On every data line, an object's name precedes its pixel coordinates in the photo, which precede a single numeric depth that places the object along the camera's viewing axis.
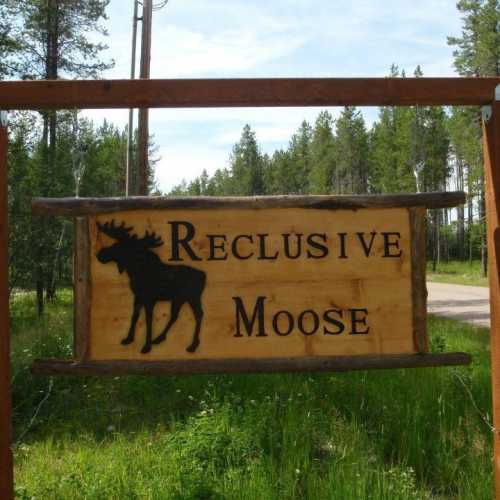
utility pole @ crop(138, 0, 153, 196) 8.84
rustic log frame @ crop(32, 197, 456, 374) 2.21
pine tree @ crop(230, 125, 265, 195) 57.62
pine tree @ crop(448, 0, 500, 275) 26.53
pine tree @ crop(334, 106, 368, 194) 50.25
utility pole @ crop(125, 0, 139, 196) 9.99
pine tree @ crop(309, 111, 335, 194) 50.50
